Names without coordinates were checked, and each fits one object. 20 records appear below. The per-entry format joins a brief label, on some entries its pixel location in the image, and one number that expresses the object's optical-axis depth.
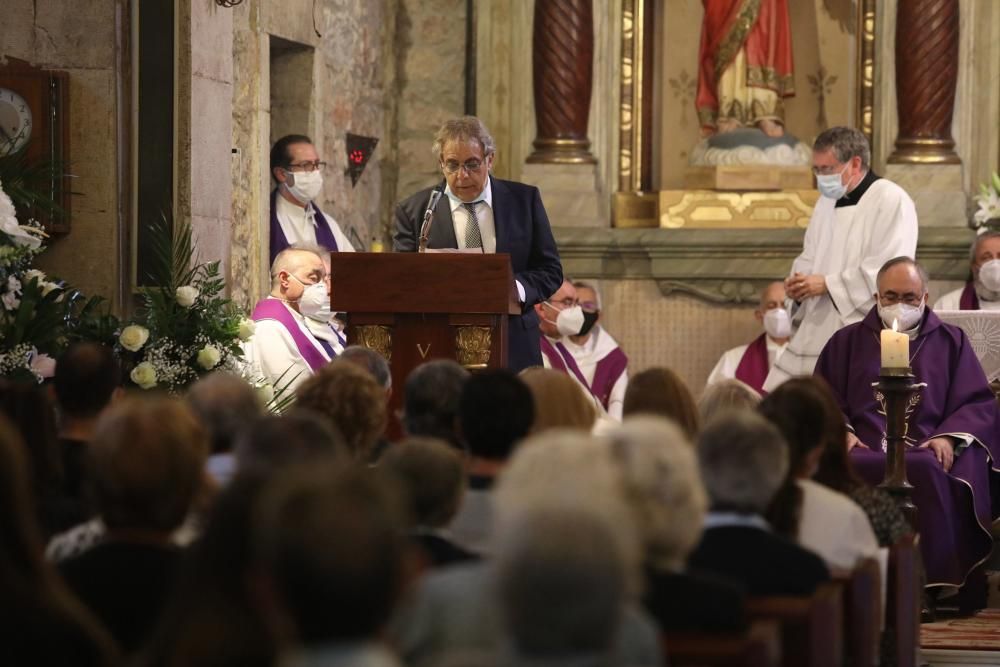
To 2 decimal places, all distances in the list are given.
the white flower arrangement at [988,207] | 22.56
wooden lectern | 12.24
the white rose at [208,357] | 14.14
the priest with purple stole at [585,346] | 21.83
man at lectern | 13.46
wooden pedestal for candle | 12.34
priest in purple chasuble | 15.40
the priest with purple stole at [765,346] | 22.05
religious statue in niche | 24.47
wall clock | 15.73
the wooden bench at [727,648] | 5.78
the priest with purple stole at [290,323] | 16.61
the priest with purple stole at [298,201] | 20.22
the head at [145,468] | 6.29
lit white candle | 12.39
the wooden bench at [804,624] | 6.61
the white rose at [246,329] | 14.72
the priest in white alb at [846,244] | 18.66
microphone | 13.20
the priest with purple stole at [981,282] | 21.05
